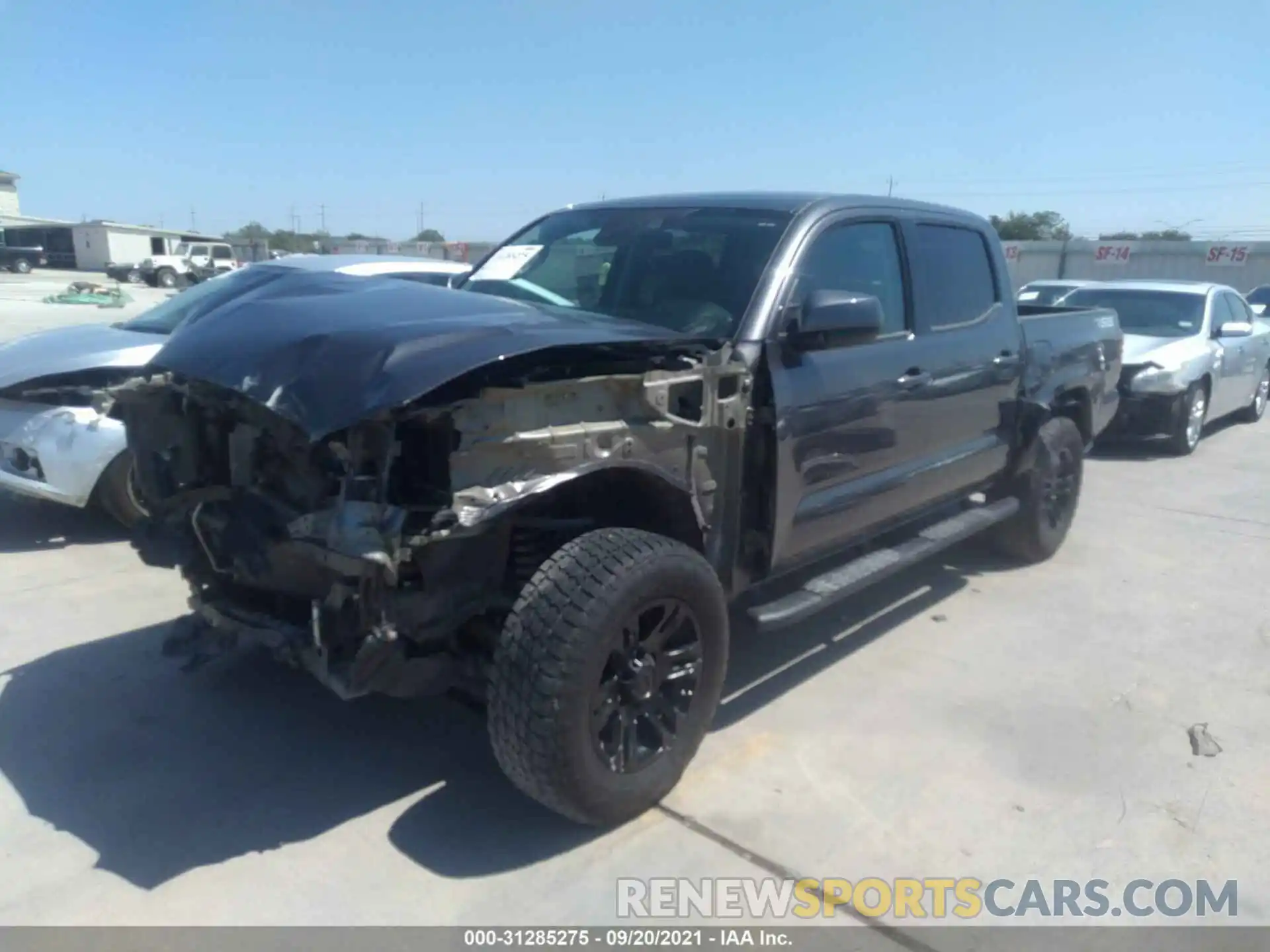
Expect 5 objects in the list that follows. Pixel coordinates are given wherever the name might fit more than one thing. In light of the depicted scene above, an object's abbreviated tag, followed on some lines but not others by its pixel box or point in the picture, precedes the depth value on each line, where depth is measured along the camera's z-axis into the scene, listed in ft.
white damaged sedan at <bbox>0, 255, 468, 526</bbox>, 18.99
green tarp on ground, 86.89
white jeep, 136.15
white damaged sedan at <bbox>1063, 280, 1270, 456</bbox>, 32.55
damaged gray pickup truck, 9.77
